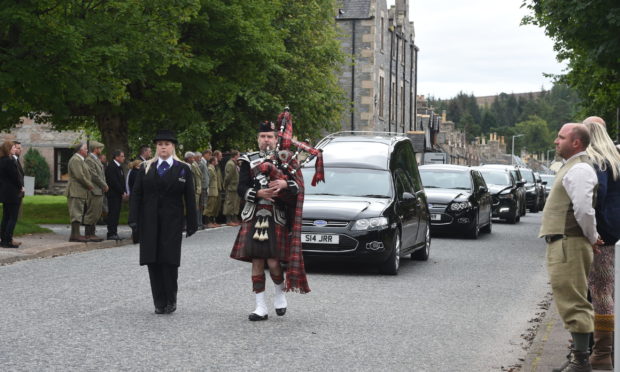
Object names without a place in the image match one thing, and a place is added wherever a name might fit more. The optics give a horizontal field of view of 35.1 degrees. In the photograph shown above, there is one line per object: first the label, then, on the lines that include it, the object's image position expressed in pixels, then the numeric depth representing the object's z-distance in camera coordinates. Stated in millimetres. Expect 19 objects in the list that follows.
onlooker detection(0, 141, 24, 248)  16609
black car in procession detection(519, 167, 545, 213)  40125
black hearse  13578
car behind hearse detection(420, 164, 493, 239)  21391
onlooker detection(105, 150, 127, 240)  18984
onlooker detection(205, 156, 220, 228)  24750
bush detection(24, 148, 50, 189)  50844
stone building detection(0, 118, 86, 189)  52281
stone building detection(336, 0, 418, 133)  56716
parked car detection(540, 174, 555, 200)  53650
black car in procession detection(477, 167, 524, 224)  29719
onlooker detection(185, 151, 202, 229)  22922
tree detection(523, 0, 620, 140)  19062
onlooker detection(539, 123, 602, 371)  6613
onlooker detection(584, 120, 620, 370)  6895
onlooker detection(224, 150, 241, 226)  25281
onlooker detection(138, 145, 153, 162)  21269
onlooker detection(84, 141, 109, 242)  18578
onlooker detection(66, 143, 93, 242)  18266
